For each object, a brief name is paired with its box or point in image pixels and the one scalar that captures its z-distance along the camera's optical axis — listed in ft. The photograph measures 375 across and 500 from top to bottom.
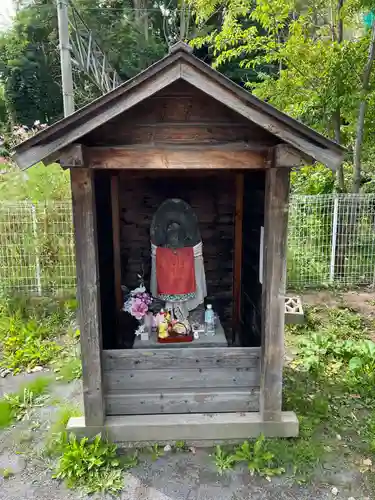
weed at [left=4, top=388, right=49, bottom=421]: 12.42
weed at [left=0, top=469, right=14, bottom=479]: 9.84
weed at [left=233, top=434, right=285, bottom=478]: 9.77
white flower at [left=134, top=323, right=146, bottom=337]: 12.89
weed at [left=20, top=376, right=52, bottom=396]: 13.55
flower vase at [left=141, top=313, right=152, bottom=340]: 12.85
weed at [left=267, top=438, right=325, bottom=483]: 9.88
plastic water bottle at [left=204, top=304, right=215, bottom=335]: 13.32
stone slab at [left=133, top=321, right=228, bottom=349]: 12.40
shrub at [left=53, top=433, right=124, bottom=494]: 9.43
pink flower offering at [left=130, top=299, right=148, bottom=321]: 13.03
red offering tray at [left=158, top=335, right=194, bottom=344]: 12.51
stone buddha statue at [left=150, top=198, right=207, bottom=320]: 13.07
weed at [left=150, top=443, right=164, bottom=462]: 10.38
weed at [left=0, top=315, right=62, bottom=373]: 15.51
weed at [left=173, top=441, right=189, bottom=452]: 10.67
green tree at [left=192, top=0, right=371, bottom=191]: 23.44
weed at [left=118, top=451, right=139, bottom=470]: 10.05
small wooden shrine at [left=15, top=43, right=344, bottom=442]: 8.82
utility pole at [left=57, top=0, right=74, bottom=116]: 19.89
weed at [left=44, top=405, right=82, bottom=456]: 10.62
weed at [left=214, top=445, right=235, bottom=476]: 9.93
